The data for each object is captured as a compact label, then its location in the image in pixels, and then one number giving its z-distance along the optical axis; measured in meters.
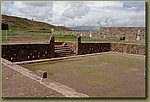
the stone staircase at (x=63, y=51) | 14.00
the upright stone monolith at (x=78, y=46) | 15.05
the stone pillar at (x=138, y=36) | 21.81
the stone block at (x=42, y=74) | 5.68
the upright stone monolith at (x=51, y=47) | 13.47
